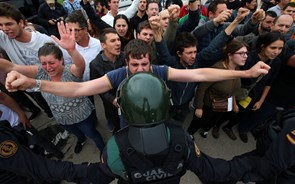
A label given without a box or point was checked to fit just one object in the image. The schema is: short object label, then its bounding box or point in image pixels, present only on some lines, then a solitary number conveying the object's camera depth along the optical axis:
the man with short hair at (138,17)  4.04
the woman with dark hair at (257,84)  2.21
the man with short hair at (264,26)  2.92
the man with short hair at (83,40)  2.47
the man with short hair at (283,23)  2.70
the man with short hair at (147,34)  2.48
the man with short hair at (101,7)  4.92
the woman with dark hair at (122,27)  3.08
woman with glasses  2.17
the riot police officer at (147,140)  0.96
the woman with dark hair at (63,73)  1.81
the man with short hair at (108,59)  2.22
